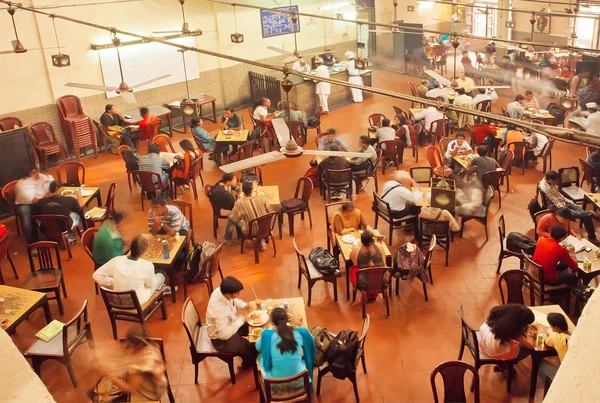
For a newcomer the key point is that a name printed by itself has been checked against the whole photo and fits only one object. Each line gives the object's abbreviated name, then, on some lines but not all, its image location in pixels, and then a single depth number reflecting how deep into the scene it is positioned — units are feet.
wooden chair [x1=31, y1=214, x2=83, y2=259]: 26.89
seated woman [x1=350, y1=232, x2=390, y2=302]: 22.53
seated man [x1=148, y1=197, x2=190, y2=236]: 24.80
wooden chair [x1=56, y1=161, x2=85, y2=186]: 32.17
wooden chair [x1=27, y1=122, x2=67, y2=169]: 38.17
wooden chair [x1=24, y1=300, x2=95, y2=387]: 19.39
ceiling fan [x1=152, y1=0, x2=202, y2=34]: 42.96
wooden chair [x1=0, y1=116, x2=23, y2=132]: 36.67
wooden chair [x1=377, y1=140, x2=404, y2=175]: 35.40
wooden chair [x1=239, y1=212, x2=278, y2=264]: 26.68
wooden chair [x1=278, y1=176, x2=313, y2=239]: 29.37
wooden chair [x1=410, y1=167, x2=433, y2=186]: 30.83
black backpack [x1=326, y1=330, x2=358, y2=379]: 18.48
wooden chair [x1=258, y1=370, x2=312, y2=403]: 16.79
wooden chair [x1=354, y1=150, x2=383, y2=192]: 33.19
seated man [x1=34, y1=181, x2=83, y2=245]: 27.17
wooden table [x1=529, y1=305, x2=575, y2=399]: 17.95
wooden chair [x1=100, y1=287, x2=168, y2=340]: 21.33
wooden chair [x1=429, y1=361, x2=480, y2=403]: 16.57
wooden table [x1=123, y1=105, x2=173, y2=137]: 42.45
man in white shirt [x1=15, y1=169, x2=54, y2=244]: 28.40
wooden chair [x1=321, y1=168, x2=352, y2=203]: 31.24
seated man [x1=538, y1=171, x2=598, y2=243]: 26.96
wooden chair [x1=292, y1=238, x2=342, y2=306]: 23.57
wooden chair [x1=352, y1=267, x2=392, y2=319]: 21.99
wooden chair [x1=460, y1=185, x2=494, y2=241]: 27.94
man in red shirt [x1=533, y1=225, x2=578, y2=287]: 21.44
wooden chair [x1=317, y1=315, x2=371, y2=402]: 18.38
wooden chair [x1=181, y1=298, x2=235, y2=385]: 19.30
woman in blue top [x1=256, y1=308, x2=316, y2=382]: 16.81
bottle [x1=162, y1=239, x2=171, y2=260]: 23.63
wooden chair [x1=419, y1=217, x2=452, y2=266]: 26.20
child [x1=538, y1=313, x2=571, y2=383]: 17.47
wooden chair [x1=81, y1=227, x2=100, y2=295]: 24.57
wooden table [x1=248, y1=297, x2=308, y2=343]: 19.60
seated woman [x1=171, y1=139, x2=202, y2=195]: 32.78
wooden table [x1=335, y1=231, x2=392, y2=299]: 23.90
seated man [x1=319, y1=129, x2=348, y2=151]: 33.60
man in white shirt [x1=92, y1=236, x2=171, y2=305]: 21.45
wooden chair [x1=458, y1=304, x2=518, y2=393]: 18.37
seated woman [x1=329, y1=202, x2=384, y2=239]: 25.08
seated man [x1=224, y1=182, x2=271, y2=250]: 27.12
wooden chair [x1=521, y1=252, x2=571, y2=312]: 21.71
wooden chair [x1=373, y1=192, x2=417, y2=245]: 27.68
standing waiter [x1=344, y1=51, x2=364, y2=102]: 51.37
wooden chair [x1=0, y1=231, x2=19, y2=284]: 24.88
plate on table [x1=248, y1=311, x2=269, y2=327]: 19.89
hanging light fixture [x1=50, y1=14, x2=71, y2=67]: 35.14
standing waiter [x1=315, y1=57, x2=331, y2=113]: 48.01
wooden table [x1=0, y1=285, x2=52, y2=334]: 19.80
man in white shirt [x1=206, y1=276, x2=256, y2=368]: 19.01
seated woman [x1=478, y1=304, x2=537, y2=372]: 17.71
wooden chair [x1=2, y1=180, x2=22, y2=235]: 30.07
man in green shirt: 24.18
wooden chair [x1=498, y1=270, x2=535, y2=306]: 21.11
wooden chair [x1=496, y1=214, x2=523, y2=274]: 24.91
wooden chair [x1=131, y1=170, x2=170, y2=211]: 31.53
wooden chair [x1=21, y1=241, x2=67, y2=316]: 23.62
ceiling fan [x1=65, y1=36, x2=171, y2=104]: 30.96
